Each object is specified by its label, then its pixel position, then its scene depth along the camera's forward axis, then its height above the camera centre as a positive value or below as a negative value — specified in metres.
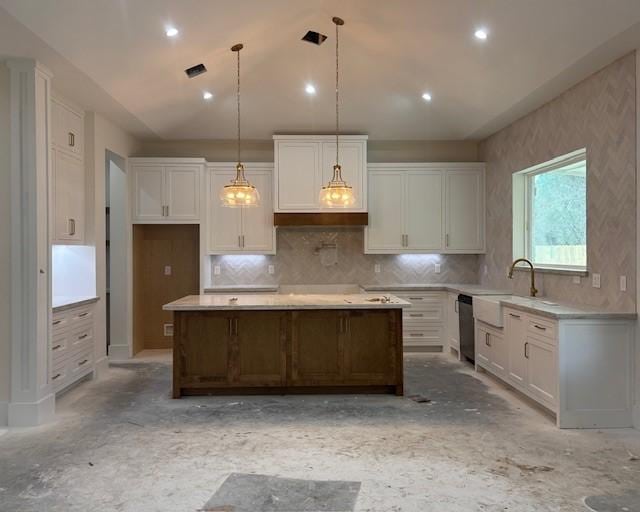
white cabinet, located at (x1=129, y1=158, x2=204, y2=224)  6.79 +0.83
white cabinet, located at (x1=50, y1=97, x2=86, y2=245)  4.89 +0.78
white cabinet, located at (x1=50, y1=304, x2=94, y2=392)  4.69 -0.88
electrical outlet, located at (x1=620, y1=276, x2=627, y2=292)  4.02 -0.25
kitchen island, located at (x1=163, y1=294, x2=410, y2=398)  4.80 -0.87
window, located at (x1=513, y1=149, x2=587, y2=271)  4.94 +0.41
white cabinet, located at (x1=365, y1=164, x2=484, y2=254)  7.08 +0.61
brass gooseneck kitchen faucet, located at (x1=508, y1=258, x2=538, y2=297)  5.39 -0.33
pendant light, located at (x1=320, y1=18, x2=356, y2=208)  4.71 +0.52
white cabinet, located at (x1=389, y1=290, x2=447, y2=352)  6.93 -0.88
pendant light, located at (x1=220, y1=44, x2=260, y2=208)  4.70 +0.53
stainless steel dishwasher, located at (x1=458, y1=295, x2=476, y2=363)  6.00 -0.89
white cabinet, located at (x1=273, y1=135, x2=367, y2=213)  6.86 +1.11
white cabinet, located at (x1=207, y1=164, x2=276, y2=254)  6.98 +0.44
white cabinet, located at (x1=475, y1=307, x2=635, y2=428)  3.93 -0.90
